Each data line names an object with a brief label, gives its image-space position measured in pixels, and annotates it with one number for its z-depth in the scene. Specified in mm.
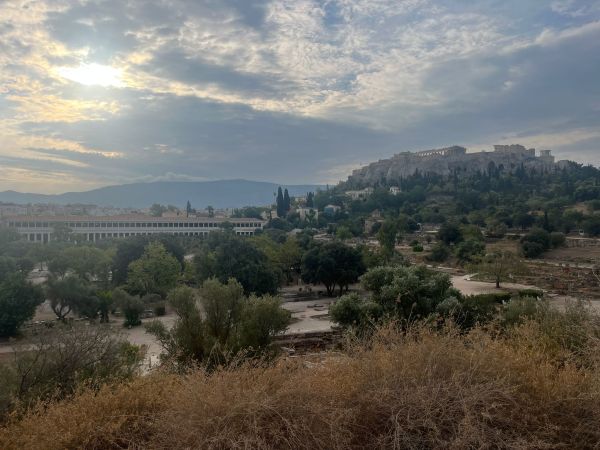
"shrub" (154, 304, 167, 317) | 30125
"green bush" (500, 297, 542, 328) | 14533
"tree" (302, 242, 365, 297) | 35812
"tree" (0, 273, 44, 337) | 22938
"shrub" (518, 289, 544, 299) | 29095
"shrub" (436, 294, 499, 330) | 15954
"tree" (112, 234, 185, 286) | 37750
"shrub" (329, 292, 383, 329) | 17141
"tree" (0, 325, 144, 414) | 7684
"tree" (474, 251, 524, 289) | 37219
